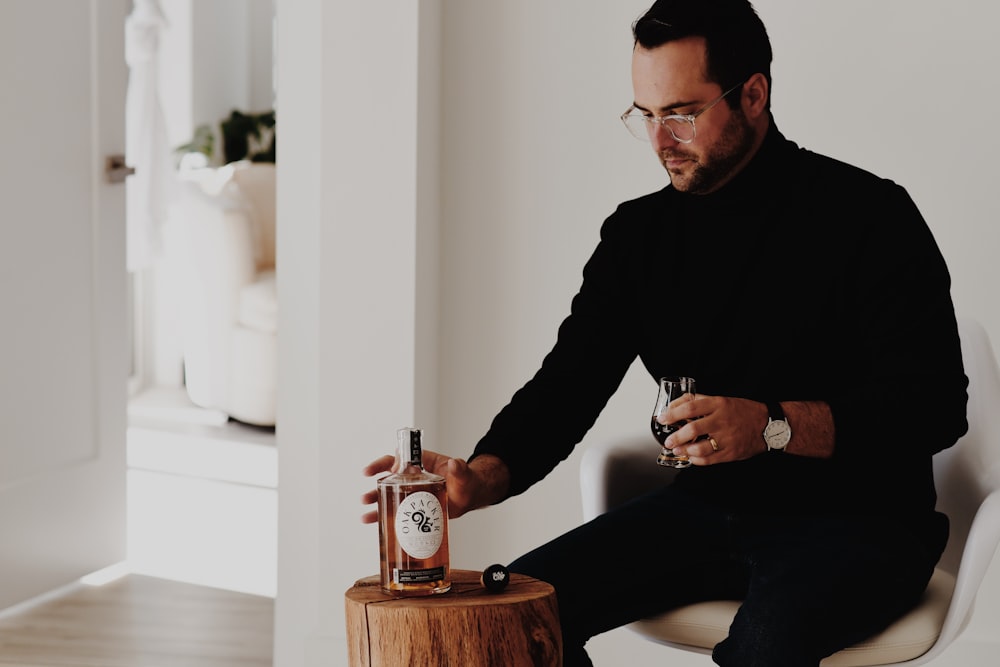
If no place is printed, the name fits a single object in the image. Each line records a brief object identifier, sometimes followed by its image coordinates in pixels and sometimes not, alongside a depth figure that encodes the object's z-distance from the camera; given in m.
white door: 4.90
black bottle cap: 3.06
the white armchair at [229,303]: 7.99
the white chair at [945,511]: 3.19
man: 3.17
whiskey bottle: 2.98
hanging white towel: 8.21
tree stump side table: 2.98
